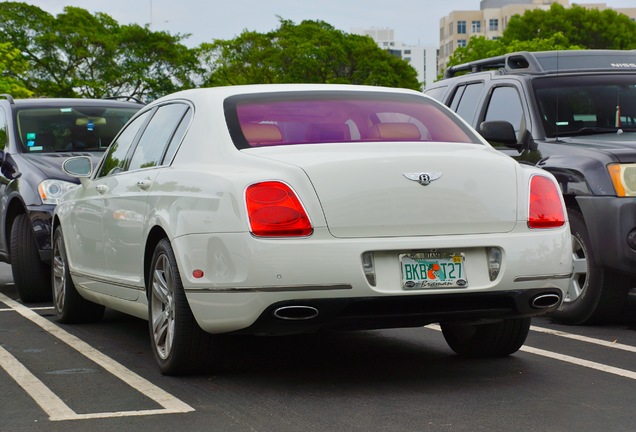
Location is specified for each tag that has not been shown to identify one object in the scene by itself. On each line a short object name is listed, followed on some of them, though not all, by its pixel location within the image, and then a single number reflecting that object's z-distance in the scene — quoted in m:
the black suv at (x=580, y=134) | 8.58
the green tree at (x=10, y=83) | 45.28
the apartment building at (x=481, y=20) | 152.00
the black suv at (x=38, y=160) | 11.01
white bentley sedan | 5.96
